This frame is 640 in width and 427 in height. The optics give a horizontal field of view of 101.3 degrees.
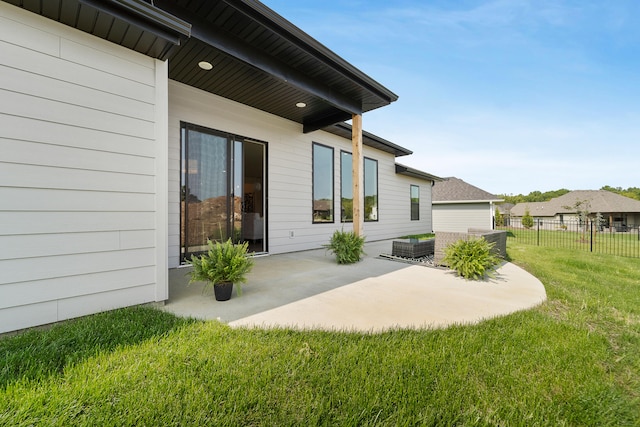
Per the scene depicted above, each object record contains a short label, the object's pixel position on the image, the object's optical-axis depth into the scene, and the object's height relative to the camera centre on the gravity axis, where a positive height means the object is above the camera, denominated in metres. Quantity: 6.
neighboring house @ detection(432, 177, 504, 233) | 13.71 +0.44
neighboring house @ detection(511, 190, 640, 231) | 27.81 +0.63
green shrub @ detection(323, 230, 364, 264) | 5.02 -0.60
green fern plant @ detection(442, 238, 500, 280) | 3.96 -0.68
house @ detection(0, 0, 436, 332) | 2.13 +0.90
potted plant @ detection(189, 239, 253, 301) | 2.94 -0.60
